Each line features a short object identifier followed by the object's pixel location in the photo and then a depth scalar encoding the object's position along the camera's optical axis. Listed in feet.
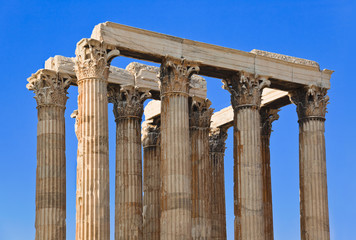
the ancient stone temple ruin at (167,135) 165.17
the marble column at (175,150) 169.48
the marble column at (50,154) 175.73
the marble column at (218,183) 212.43
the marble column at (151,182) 202.91
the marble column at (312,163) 191.11
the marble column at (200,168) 195.21
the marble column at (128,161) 189.57
